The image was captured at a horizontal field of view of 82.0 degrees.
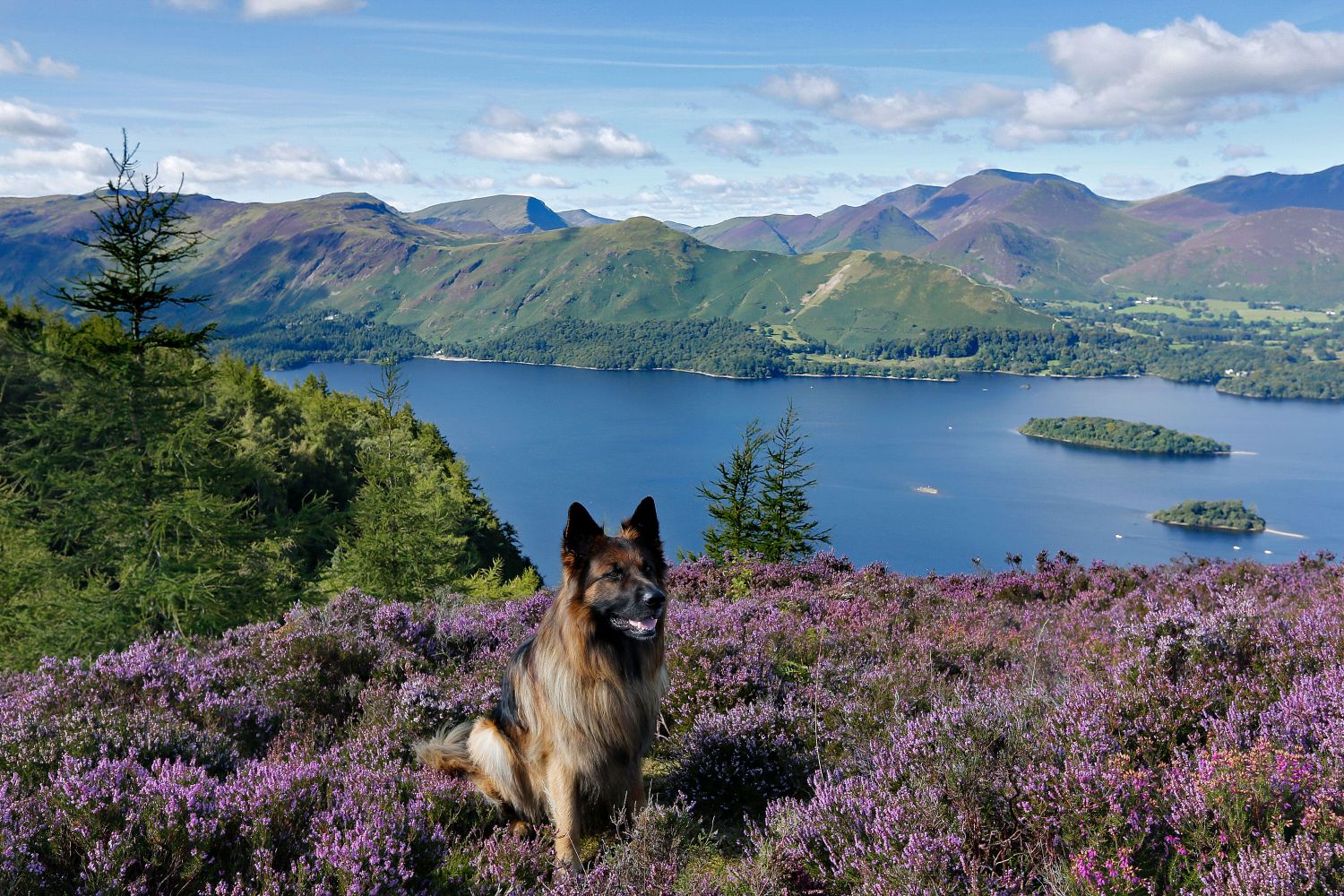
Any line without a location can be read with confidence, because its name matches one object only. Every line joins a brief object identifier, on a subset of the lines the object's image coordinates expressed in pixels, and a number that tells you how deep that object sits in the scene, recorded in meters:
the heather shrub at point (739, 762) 4.73
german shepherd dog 3.87
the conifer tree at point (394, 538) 20.23
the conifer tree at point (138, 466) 13.47
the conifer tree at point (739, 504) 23.27
